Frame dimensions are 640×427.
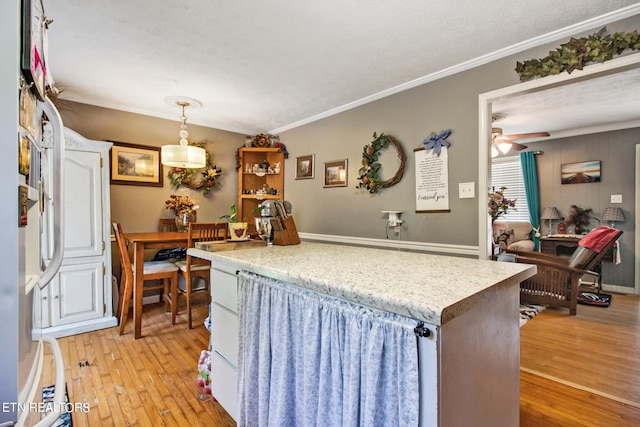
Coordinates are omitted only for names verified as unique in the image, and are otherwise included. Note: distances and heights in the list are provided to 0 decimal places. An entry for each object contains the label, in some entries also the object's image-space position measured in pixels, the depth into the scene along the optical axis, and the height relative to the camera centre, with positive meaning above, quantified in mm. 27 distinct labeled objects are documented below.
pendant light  3119 +633
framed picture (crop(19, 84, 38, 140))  581 +219
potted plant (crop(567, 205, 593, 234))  4551 -79
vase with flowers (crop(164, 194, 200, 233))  3438 +51
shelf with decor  4254 +552
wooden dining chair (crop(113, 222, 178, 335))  2729 -587
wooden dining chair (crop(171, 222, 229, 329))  2773 -465
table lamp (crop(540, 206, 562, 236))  4836 -32
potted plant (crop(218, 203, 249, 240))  2072 -120
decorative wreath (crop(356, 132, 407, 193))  2918 +486
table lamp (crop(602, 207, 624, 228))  4160 -44
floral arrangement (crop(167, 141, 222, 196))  3750 +479
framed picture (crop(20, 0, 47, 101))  578 +356
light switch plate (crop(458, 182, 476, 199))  2377 +182
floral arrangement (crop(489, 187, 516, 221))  2724 +93
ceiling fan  4016 +1010
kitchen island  747 -308
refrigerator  530 -51
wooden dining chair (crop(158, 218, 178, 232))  3619 -135
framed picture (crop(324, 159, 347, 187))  3408 +468
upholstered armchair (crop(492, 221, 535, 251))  5047 -388
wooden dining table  2584 -414
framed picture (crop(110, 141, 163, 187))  3365 +571
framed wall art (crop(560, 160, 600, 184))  4480 +623
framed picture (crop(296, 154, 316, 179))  3826 +615
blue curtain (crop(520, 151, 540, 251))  5105 +336
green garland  1714 +990
